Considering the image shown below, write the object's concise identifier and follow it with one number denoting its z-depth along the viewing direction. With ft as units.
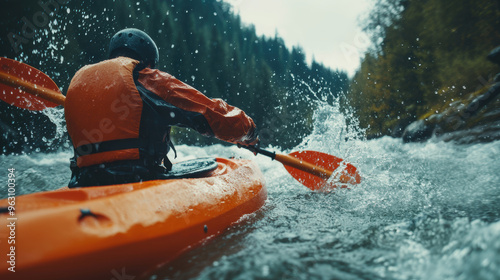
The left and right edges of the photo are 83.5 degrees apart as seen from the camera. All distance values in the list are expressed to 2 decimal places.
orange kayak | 3.31
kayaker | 5.57
